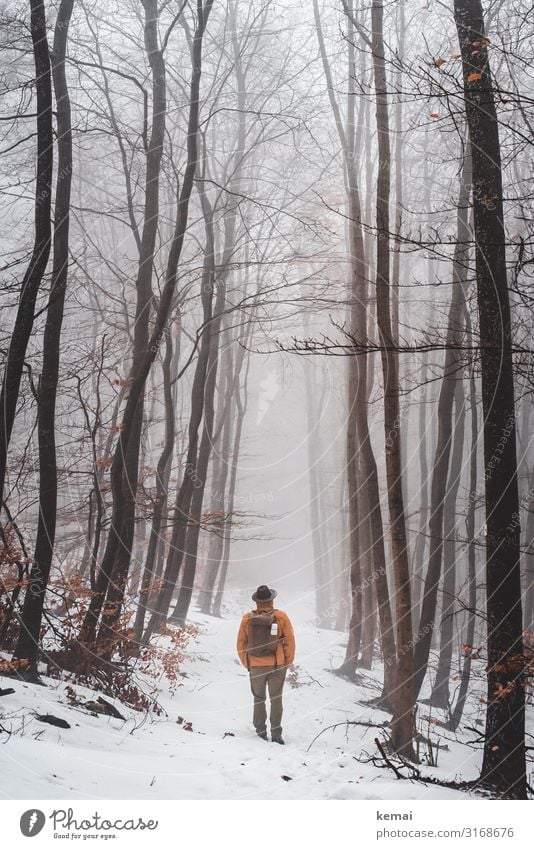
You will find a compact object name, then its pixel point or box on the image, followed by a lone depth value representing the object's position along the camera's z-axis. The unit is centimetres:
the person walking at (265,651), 644
